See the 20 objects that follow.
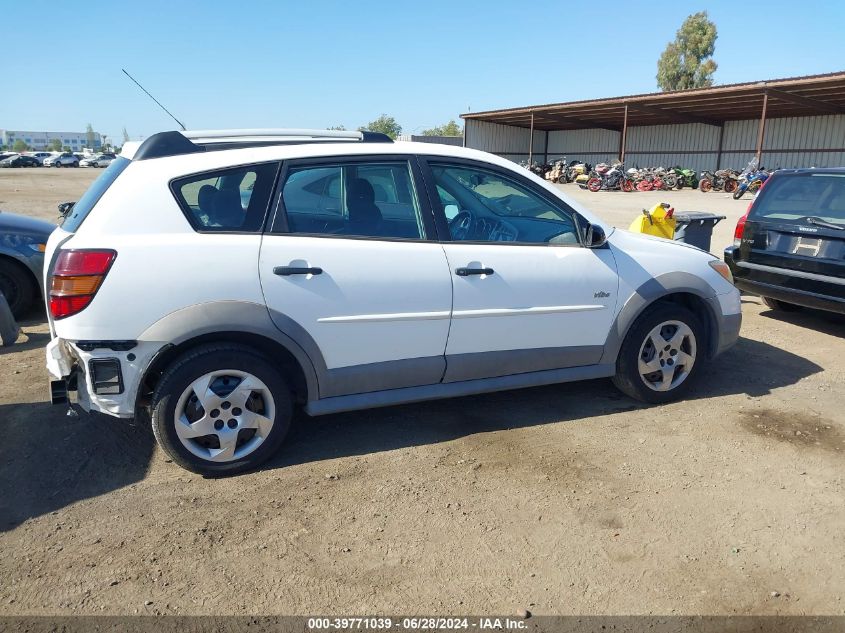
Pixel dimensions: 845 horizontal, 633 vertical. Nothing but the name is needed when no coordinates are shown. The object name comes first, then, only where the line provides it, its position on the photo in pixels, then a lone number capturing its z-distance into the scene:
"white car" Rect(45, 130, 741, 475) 3.23
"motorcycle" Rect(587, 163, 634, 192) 30.33
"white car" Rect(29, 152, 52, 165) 66.31
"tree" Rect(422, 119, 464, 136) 90.70
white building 184.62
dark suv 5.74
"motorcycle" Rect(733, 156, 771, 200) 24.77
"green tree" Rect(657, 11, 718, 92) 56.72
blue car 6.23
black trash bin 7.25
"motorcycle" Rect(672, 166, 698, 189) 31.31
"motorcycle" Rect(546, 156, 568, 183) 36.03
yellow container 6.77
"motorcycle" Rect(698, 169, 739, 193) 28.56
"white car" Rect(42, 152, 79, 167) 65.06
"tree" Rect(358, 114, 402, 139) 90.12
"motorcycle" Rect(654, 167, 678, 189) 31.25
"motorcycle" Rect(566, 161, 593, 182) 34.94
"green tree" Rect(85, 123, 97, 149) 174.15
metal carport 27.33
